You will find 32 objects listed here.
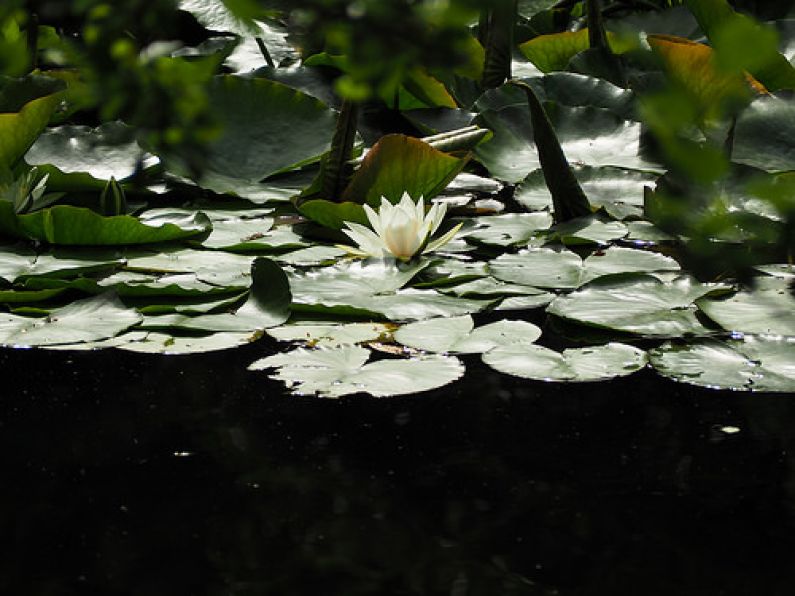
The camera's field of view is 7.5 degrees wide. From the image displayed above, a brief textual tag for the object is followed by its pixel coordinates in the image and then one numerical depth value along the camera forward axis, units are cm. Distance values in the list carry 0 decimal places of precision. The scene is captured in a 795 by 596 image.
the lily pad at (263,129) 674
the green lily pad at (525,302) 631
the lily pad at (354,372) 608
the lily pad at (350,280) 632
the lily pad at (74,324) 621
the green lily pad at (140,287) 631
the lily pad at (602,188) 667
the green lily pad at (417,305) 628
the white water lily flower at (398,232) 641
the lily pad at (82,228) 644
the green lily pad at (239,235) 649
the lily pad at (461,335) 618
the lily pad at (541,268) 637
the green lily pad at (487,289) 634
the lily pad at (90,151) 668
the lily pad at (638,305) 623
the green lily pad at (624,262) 639
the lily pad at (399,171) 656
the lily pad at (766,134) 669
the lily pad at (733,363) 608
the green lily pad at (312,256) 644
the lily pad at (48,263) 637
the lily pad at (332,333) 621
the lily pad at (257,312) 624
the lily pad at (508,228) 653
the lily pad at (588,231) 650
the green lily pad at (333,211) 652
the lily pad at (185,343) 619
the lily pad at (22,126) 655
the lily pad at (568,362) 611
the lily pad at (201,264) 638
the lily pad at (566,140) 679
